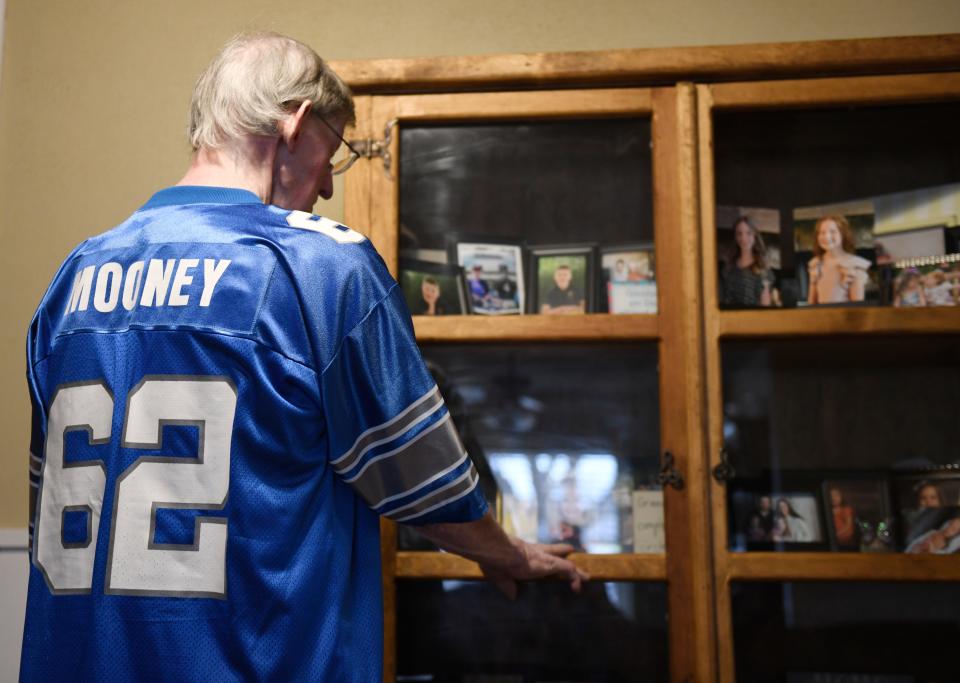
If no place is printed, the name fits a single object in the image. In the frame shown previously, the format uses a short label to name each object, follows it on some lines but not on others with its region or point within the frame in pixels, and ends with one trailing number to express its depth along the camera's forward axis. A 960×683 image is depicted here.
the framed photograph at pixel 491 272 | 2.21
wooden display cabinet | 2.04
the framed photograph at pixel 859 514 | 2.08
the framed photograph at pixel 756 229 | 2.18
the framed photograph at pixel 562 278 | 2.19
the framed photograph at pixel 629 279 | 2.17
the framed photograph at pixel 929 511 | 2.06
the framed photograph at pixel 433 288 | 2.21
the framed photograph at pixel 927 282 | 2.13
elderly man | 1.25
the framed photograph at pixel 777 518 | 2.08
